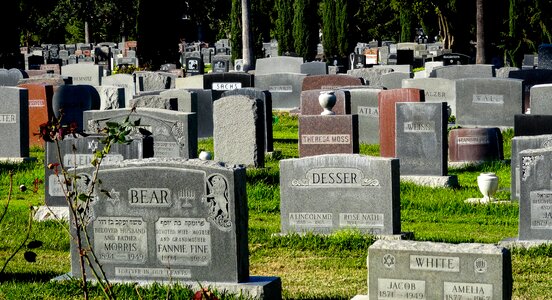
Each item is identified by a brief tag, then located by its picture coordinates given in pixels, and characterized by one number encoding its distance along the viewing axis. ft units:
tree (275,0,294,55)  159.33
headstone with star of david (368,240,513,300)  25.09
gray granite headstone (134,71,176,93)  84.38
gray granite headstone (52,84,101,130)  63.47
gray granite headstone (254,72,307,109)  89.61
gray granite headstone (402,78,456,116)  76.79
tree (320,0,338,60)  159.84
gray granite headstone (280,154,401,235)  36.01
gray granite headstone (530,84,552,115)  61.05
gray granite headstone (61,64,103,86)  99.76
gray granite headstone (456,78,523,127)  71.41
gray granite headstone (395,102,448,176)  49.90
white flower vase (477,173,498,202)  46.09
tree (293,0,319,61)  153.38
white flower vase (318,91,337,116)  52.65
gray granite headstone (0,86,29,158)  56.95
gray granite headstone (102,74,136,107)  85.56
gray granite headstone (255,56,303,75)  107.45
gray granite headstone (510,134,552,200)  43.98
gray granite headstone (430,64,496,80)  86.33
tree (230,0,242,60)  157.89
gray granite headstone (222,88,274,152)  62.44
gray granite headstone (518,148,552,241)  35.06
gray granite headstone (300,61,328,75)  104.01
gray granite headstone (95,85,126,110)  68.86
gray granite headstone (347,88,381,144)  68.08
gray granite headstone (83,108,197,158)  50.44
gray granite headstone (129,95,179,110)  58.90
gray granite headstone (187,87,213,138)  71.82
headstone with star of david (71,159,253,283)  28.58
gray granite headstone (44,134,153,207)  39.81
